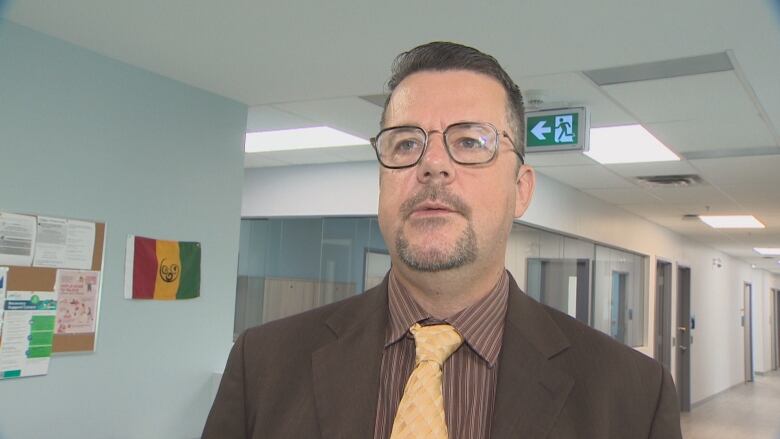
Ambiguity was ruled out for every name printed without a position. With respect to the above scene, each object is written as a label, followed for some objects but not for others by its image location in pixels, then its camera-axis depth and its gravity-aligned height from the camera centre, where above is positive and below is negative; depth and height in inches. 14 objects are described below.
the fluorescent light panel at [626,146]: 183.3 +40.4
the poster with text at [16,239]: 116.5 +2.7
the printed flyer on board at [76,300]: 125.8 -8.5
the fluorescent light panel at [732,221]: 332.8 +33.8
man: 43.6 -4.9
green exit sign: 152.2 +34.6
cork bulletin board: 118.4 -4.9
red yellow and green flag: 139.2 -2.0
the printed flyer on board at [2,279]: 116.1 -4.6
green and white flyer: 117.3 -14.3
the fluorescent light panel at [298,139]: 205.0 +41.4
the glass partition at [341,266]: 240.1 +2.0
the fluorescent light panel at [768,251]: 472.9 +27.1
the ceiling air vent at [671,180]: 239.2 +38.1
